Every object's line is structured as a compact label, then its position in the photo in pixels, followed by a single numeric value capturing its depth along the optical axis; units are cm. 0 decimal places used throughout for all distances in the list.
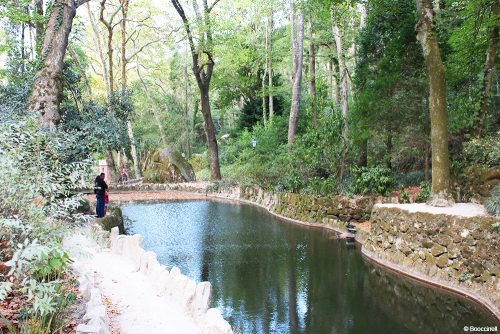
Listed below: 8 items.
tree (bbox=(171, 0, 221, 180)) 1802
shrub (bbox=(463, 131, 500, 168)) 862
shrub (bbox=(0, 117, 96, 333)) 350
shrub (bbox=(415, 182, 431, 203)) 1053
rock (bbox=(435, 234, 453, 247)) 727
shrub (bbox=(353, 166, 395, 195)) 1182
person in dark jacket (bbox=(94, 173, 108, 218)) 1061
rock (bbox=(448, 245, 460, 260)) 708
